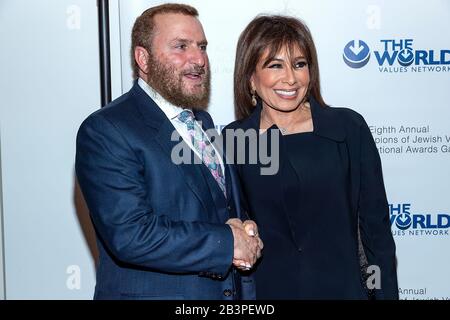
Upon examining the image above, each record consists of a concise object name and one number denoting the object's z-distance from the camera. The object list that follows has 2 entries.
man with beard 2.26
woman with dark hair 2.70
